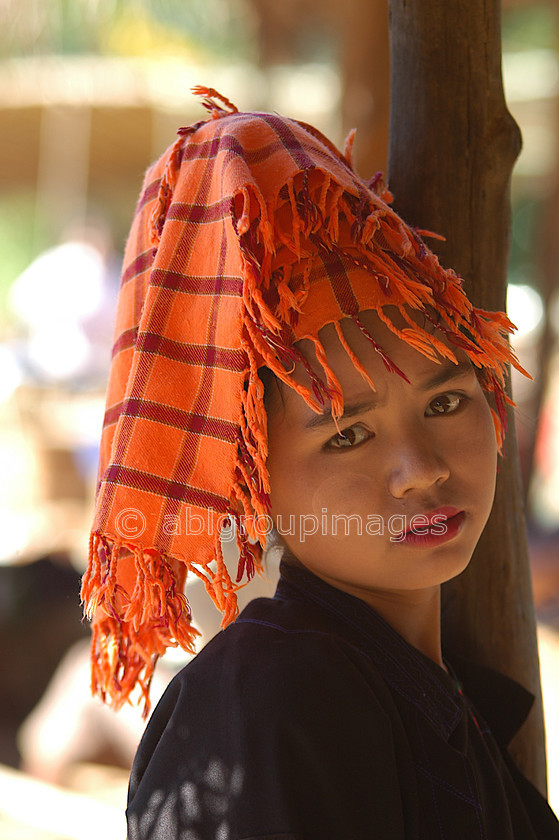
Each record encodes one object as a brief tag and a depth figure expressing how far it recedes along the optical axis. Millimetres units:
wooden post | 2311
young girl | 2142
